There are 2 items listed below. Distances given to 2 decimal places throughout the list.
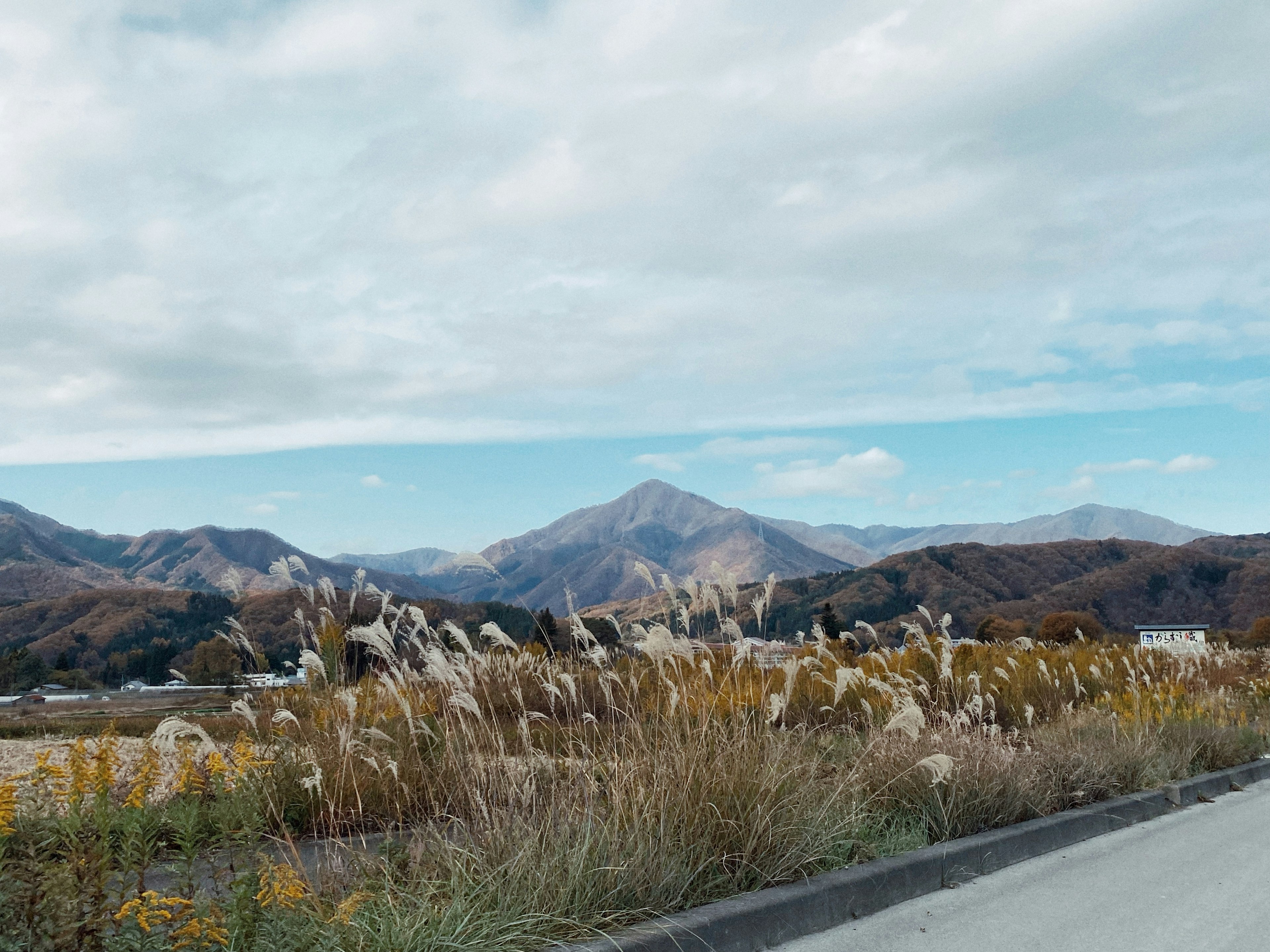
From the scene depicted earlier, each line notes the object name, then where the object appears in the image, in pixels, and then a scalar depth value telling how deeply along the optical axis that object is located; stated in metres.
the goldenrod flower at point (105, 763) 4.08
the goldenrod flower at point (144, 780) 4.21
